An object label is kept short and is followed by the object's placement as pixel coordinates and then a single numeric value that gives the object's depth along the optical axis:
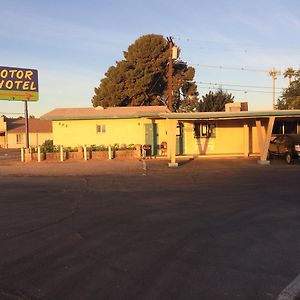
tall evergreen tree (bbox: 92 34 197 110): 39.43
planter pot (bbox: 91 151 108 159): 21.22
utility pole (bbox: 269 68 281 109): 46.91
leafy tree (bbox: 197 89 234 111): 38.56
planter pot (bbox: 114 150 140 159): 21.39
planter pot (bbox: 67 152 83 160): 21.16
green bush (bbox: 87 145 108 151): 21.65
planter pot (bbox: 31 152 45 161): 21.06
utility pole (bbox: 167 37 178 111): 28.16
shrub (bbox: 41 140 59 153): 21.80
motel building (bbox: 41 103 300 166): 22.56
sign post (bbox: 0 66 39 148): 22.77
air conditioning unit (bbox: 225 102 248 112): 22.11
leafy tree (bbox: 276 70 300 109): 36.20
